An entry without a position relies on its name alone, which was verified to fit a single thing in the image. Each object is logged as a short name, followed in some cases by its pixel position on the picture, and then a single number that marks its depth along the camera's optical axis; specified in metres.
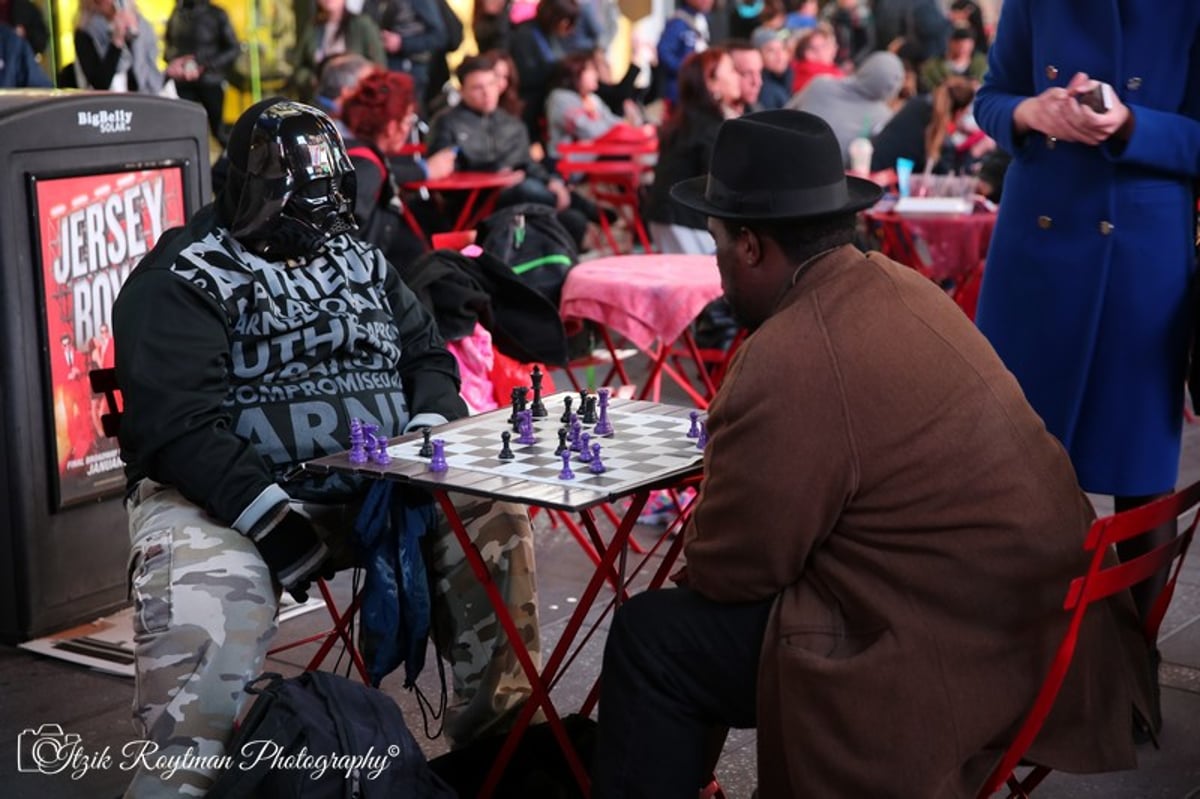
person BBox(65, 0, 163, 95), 10.15
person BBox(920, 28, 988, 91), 12.44
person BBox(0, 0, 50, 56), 10.17
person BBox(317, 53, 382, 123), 8.60
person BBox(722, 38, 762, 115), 9.09
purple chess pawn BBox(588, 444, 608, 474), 3.01
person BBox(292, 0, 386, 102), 11.74
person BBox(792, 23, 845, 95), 12.74
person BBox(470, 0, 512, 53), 12.62
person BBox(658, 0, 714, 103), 13.99
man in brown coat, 2.55
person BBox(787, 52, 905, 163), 9.48
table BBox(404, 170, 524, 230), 8.20
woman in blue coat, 3.56
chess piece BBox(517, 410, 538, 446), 3.29
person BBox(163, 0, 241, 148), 11.27
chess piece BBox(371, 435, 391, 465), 3.10
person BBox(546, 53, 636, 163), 10.94
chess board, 2.88
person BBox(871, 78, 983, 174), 8.30
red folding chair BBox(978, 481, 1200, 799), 2.46
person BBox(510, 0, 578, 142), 12.13
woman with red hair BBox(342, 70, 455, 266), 5.97
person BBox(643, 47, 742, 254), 7.52
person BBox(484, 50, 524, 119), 9.28
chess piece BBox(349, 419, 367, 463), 3.14
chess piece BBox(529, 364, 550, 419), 3.54
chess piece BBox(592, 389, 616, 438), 3.35
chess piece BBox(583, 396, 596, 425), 3.44
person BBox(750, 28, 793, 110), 13.27
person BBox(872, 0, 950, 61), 16.19
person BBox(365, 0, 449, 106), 12.25
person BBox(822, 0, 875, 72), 17.72
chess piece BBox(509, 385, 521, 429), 3.43
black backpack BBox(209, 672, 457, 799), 2.81
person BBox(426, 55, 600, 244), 8.91
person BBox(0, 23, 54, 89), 9.50
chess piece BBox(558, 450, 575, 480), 2.97
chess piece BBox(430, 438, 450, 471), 3.04
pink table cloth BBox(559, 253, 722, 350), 5.16
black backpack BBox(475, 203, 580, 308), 6.09
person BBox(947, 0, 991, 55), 14.97
